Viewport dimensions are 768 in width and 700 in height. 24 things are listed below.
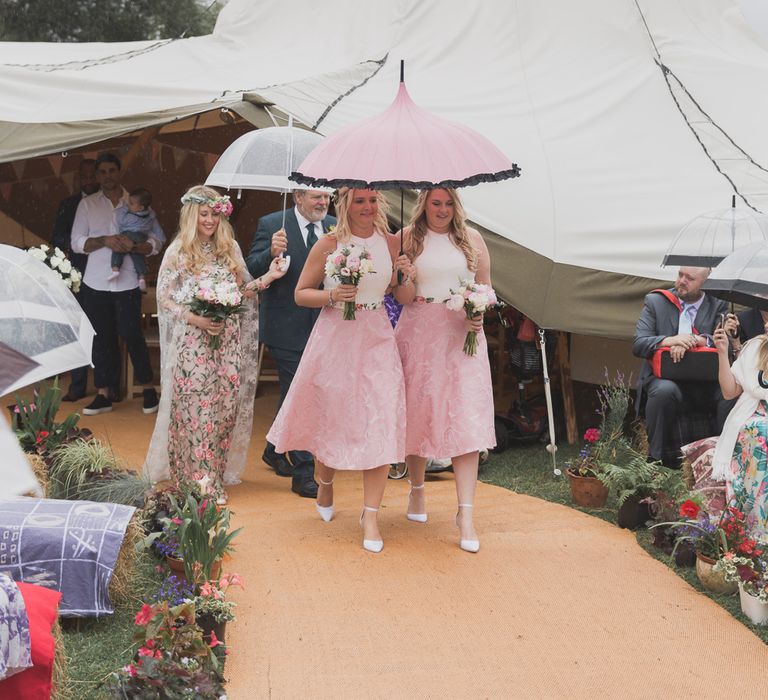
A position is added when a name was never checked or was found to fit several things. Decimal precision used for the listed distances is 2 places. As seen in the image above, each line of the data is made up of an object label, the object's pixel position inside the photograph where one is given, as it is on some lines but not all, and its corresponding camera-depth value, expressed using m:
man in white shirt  8.85
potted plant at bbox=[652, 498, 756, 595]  4.99
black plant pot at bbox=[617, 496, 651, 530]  6.02
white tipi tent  7.34
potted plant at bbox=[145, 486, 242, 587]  4.49
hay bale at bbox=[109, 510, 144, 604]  4.54
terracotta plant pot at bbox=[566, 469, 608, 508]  6.45
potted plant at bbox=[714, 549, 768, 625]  4.67
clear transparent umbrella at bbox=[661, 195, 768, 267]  6.60
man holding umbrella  6.50
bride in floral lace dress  6.17
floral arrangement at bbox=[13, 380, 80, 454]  6.00
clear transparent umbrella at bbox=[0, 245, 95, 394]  2.84
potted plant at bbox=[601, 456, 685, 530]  5.93
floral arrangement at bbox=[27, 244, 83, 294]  6.00
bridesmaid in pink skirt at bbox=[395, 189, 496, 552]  5.48
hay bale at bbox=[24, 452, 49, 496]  5.43
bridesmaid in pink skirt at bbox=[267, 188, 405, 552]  5.44
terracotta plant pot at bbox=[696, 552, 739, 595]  5.01
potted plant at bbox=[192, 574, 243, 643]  4.15
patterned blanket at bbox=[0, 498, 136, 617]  4.28
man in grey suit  6.53
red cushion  3.32
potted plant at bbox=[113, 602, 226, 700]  3.48
